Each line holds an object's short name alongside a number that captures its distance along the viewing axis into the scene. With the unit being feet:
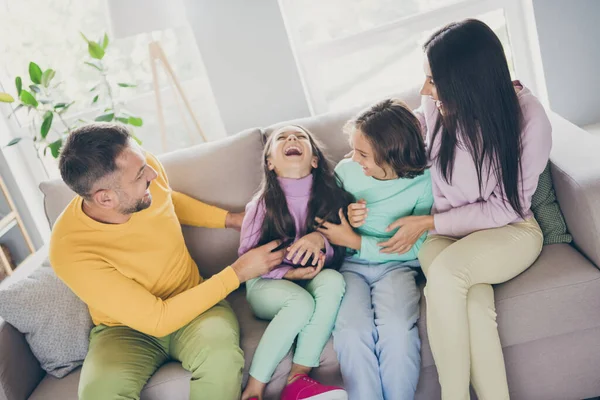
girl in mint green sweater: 5.29
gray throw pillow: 5.92
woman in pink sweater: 5.00
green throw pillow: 5.74
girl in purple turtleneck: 5.50
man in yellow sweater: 5.31
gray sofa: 5.20
